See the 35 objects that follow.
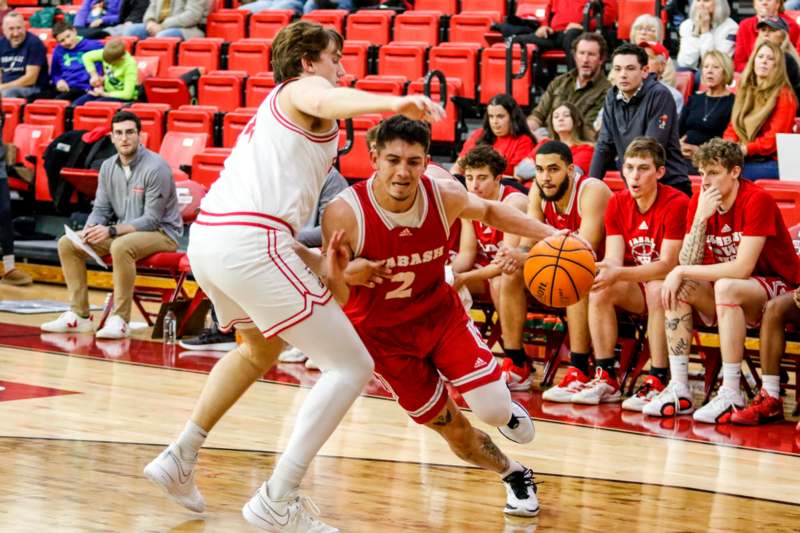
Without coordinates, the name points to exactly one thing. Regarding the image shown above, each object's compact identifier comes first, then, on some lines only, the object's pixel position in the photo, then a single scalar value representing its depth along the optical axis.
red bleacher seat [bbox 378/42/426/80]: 20.97
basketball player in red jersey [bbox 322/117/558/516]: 7.60
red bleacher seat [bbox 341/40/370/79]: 21.59
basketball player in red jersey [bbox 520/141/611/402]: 12.26
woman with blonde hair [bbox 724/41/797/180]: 14.85
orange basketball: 8.48
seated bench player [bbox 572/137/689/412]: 11.98
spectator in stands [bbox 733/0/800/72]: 17.58
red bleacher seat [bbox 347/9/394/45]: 22.48
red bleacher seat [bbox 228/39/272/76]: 23.11
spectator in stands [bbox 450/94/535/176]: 15.33
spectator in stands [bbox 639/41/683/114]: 16.06
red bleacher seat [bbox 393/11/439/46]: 21.98
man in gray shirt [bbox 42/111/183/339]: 15.80
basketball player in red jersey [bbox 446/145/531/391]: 12.47
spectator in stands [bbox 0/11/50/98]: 24.36
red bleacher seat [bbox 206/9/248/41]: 24.87
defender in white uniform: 6.89
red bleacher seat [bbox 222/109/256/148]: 20.17
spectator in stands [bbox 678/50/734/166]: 15.72
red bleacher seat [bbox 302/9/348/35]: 22.92
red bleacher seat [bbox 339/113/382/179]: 18.81
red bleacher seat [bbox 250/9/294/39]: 24.03
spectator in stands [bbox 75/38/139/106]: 22.91
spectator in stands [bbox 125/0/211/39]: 25.09
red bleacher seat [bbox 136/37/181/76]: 24.34
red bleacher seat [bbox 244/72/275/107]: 21.62
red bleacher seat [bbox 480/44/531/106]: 19.61
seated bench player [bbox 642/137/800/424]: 11.41
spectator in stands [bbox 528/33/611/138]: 16.08
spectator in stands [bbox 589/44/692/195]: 13.22
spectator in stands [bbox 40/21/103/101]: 24.20
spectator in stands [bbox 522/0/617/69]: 19.80
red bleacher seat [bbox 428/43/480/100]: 20.08
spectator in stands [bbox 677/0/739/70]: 18.20
